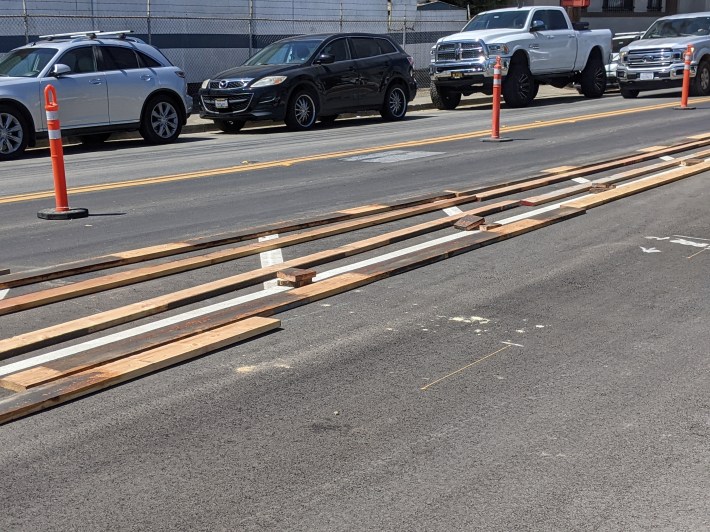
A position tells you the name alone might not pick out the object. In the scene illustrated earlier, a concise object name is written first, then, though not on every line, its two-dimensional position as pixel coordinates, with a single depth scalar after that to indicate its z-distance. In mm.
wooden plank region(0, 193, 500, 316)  6535
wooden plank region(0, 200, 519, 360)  5578
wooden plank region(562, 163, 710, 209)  10148
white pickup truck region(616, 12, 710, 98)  25641
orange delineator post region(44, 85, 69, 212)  9602
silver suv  15984
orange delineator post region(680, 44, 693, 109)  22350
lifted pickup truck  24297
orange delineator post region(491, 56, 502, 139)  16328
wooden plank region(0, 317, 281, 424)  4664
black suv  19484
